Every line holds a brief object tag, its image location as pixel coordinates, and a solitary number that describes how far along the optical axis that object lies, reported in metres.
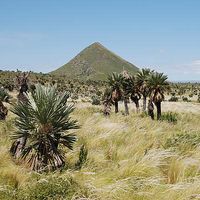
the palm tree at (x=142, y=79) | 45.05
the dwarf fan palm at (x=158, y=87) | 36.31
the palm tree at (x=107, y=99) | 39.96
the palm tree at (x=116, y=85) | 42.31
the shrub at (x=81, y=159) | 7.30
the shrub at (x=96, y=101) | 63.22
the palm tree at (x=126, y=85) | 43.61
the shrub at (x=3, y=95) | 32.11
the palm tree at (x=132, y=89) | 46.55
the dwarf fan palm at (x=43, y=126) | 7.07
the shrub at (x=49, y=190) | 5.16
